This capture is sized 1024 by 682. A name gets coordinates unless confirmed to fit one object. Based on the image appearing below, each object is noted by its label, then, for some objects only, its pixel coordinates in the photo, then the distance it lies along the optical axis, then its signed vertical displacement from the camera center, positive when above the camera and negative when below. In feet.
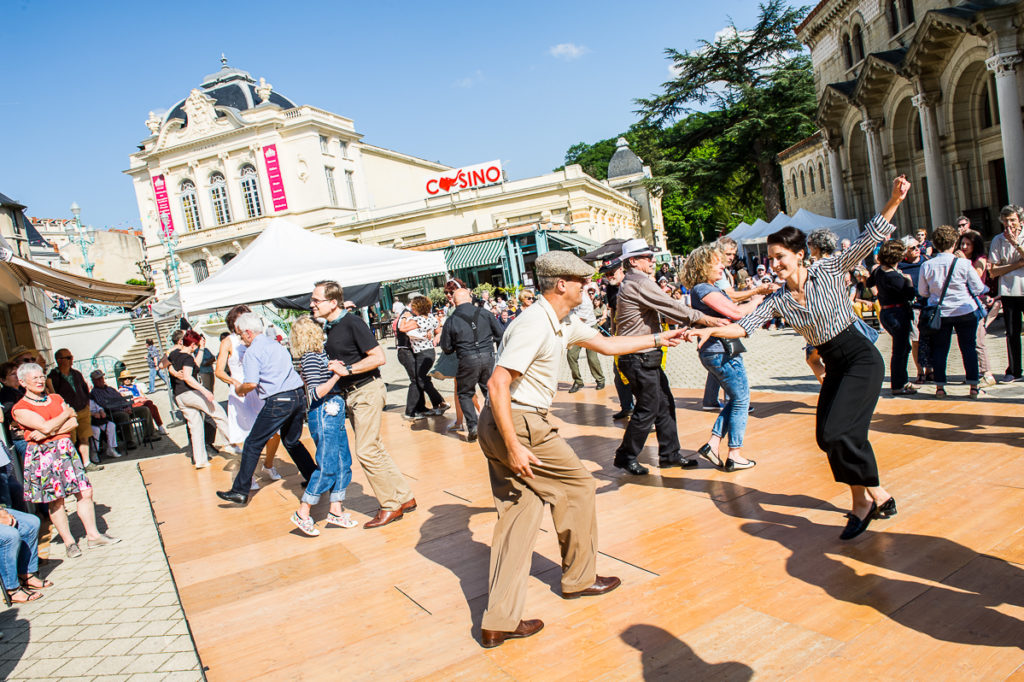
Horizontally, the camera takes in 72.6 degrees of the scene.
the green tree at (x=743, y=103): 103.04 +22.11
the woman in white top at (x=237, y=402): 25.96 -2.55
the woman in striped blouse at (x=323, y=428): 17.69 -2.67
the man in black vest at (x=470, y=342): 26.05 -1.65
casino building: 144.56 +29.50
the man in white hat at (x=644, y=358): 17.71 -2.34
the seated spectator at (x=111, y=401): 38.84 -2.36
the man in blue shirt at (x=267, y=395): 19.63 -1.85
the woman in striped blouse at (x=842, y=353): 12.79 -2.23
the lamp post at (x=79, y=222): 99.25 +20.04
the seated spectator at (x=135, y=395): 41.68 -2.46
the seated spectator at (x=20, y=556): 16.42 -4.40
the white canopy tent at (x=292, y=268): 29.76 +2.47
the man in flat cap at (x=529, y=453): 10.87 -2.60
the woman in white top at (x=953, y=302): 22.82 -2.85
